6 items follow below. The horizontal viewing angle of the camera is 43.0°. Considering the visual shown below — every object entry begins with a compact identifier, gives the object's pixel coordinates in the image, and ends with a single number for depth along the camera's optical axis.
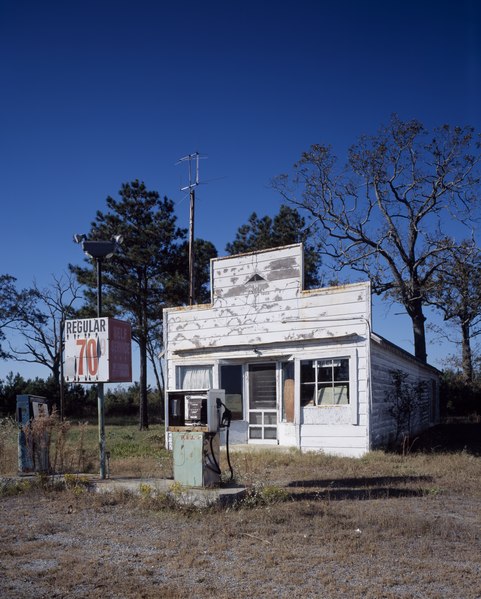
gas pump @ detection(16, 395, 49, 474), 10.32
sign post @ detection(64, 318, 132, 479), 9.98
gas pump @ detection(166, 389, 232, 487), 8.66
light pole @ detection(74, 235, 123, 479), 10.17
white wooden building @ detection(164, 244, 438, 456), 13.69
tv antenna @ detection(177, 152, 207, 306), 24.64
